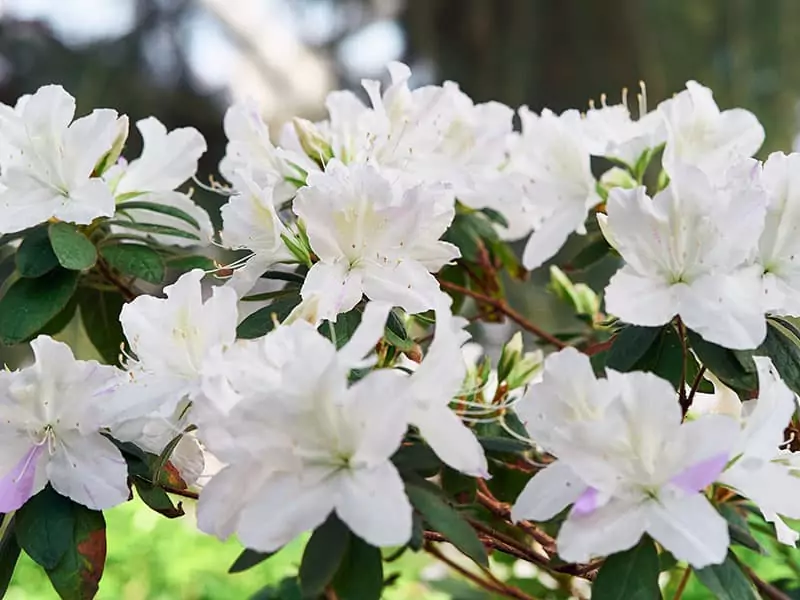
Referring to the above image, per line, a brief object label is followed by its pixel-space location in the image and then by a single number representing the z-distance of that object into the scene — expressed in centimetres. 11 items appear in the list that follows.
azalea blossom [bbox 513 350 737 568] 45
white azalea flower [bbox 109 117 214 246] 78
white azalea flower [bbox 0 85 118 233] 67
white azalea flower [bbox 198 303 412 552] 43
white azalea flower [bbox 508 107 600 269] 81
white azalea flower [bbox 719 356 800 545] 49
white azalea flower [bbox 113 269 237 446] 51
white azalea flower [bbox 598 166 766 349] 52
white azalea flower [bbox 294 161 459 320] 55
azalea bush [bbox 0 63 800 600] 45
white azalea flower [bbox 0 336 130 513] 56
